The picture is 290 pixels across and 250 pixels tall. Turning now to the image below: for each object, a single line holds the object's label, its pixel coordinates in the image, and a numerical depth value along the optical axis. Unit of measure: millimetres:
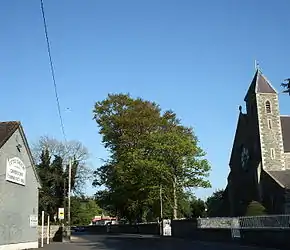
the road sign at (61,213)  34894
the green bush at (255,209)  36556
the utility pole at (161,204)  42720
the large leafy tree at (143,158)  41032
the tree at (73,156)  49861
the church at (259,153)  41740
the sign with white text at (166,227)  40819
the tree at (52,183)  43700
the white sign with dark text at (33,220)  26583
